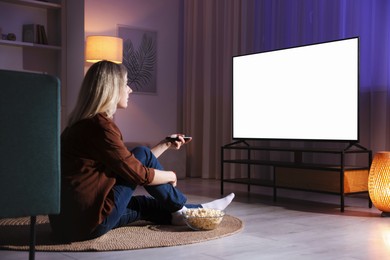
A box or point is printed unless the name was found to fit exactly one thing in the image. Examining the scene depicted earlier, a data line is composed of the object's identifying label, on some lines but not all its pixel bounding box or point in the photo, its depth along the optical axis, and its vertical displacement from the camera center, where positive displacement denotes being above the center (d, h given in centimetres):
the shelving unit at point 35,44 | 504 +80
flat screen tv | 389 +22
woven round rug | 237 -57
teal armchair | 158 -7
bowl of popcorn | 272 -50
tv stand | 376 -41
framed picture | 609 +73
